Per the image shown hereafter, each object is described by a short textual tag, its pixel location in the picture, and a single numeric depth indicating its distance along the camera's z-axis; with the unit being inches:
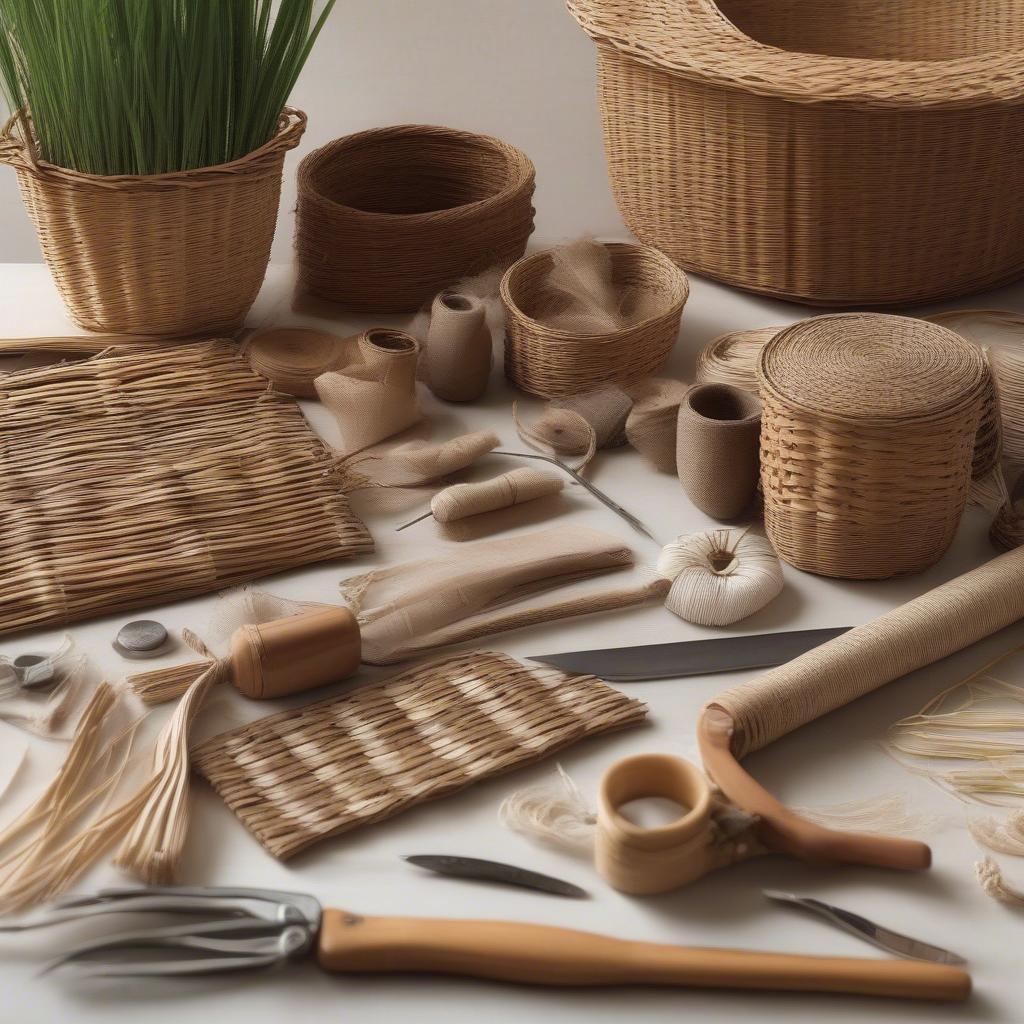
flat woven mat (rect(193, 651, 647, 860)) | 43.4
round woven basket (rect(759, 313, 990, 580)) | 46.6
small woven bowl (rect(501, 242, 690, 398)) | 52.9
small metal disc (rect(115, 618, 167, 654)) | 46.6
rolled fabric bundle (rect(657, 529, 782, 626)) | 47.5
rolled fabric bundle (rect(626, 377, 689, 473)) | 51.5
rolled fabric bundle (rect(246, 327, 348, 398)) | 54.1
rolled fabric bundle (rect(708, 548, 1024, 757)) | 44.4
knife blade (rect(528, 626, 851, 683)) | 46.4
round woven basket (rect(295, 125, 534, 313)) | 56.1
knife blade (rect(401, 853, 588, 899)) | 42.3
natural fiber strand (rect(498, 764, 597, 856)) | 42.9
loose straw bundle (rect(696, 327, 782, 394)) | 52.2
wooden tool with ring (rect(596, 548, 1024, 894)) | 41.9
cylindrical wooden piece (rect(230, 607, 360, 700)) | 45.2
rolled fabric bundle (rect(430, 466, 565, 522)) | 50.1
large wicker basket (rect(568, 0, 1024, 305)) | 52.6
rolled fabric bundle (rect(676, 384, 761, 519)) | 49.2
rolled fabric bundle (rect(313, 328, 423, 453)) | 52.4
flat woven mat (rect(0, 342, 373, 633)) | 48.2
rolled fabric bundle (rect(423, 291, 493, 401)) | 53.4
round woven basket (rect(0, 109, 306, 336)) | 52.6
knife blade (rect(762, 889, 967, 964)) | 41.2
